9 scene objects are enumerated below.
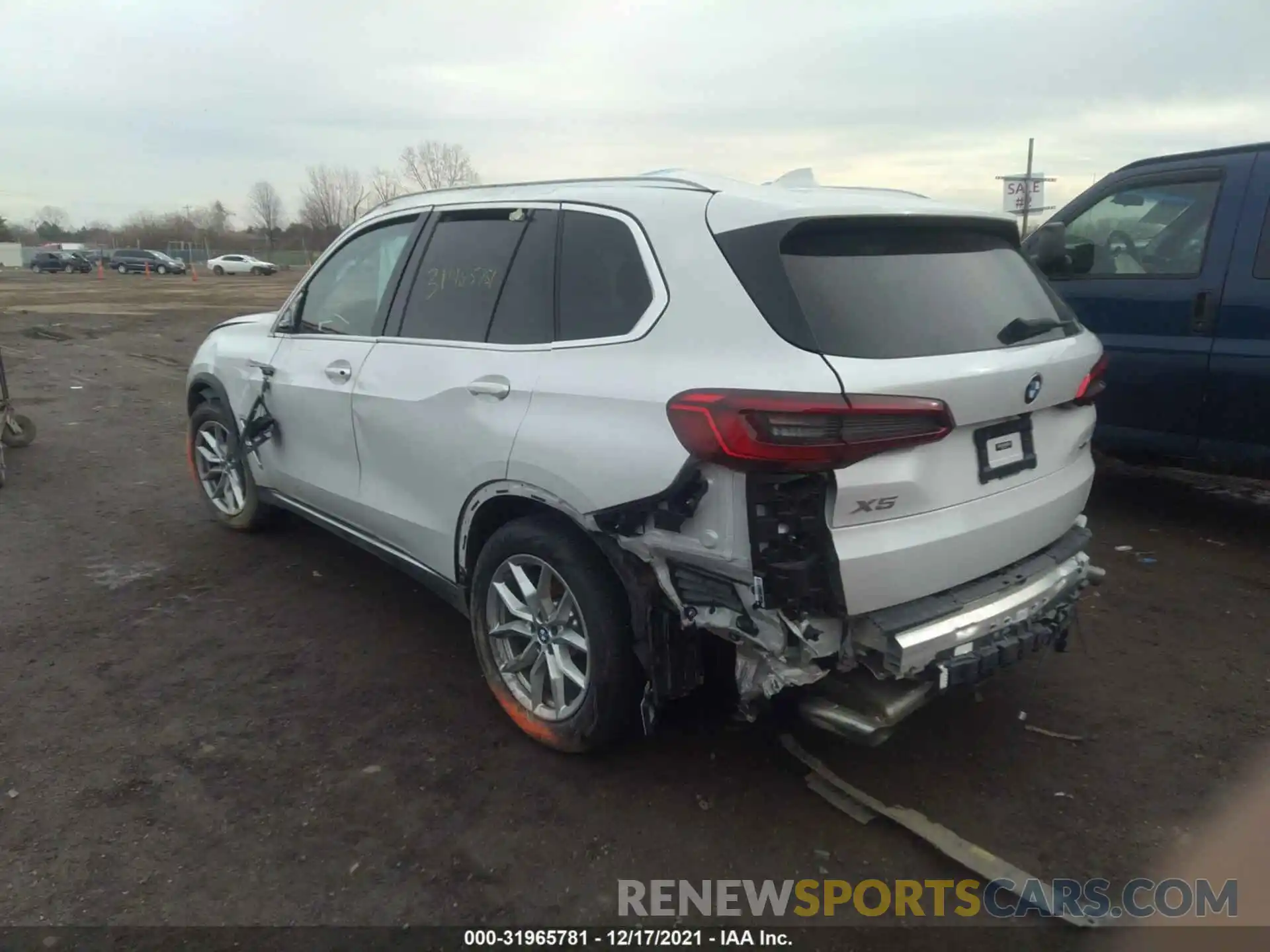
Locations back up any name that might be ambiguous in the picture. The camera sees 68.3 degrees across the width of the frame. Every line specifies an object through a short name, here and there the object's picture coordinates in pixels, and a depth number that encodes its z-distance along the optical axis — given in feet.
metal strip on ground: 8.75
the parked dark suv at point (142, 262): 181.27
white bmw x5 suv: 8.20
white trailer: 228.02
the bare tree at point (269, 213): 298.56
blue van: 16.31
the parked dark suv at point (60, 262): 183.42
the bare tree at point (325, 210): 246.27
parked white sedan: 185.68
